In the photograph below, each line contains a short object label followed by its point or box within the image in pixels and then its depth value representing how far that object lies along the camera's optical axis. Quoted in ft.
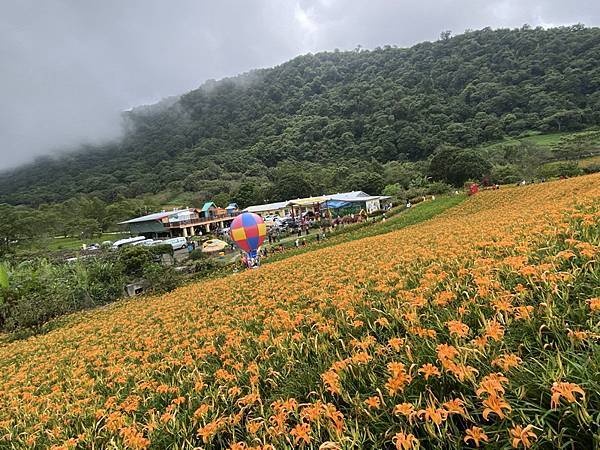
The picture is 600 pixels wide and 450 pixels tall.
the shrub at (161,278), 53.93
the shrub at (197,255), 86.27
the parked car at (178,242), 129.86
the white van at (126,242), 135.70
